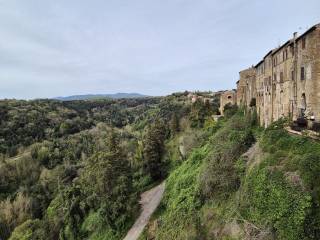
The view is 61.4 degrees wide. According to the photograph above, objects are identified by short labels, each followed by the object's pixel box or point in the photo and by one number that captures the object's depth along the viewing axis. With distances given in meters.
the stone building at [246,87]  38.13
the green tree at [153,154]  38.47
